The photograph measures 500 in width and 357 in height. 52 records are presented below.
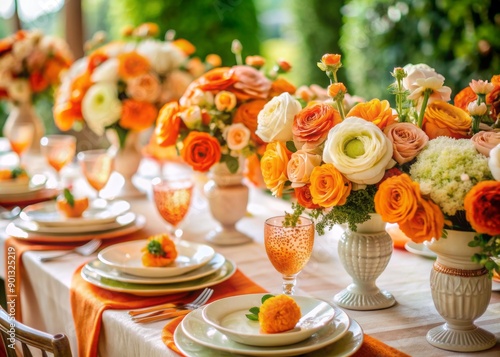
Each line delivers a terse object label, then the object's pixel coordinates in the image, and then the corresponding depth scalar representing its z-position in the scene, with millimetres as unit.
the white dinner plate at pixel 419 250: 1656
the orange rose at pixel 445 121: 1232
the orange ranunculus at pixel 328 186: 1168
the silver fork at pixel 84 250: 1748
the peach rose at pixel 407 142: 1159
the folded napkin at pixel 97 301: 1404
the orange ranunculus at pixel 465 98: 1319
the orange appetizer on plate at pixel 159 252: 1530
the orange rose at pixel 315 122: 1232
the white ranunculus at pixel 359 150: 1145
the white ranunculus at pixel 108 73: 2295
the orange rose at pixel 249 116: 1751
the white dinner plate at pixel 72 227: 1919
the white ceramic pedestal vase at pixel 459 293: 1155
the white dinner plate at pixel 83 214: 1938
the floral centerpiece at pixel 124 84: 2295
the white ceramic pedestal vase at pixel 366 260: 1362
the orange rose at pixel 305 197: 1250
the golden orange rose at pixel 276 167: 1301
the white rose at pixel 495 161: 1043
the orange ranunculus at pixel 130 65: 2285
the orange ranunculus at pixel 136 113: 2303
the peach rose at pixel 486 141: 1095
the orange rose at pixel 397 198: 1080
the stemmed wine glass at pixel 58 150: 2340
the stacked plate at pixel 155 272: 1454
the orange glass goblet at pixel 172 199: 1729
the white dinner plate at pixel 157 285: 1437
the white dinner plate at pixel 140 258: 1479
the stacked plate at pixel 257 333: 1086
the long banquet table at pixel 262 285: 1251
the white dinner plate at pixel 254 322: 1085
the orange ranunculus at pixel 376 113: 1214
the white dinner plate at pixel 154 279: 1460
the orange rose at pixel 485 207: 1021
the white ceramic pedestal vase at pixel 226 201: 1871
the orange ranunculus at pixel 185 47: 2500
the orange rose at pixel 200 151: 1718
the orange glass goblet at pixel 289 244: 1303
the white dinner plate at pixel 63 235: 1881
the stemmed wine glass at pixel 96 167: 2133
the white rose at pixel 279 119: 1312
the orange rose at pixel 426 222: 1075
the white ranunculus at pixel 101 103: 2289
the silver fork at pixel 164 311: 1334
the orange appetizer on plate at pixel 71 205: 2012
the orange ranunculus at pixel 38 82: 3117
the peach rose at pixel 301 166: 1232
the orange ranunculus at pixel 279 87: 1819
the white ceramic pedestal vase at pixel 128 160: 2453
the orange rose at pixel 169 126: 1758
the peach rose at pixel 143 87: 2287
